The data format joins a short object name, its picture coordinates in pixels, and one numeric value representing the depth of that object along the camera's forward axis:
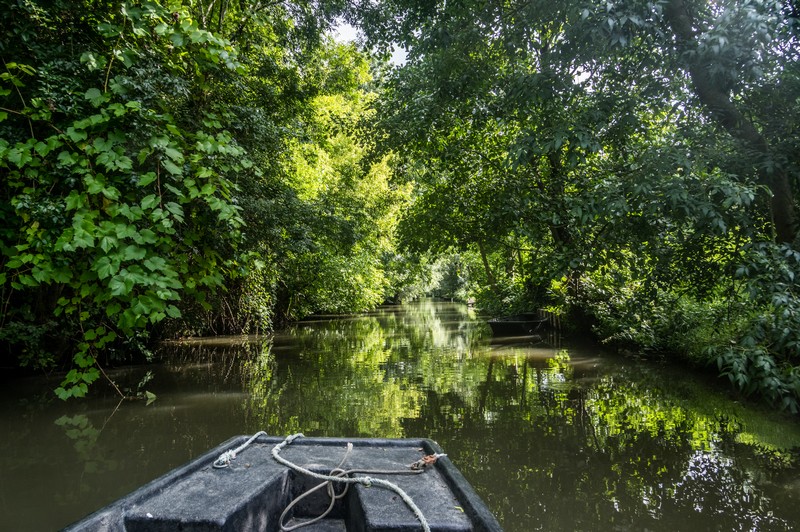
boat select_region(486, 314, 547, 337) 13.94
